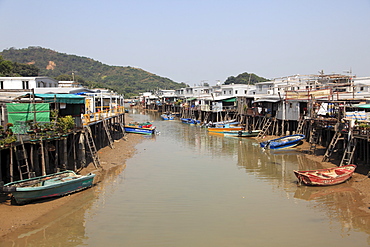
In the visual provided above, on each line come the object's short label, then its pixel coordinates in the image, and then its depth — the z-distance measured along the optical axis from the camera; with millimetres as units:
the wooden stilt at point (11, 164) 16547
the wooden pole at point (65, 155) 20216
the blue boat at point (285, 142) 31844
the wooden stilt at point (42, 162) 18078
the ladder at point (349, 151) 21500
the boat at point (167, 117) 69875
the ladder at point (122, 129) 40856
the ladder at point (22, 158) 17094
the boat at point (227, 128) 44781
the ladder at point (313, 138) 29228
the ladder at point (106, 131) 31392
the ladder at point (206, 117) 57891
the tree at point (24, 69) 84631
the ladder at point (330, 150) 23817
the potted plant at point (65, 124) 19656
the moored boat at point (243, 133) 40469
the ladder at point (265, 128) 39438
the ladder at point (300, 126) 34819
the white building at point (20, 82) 35375
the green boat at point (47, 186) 15516
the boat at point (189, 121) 59788
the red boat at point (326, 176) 19594
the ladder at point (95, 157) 23427
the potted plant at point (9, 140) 16281
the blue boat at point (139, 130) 44219
